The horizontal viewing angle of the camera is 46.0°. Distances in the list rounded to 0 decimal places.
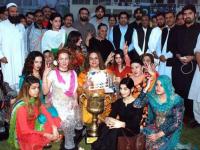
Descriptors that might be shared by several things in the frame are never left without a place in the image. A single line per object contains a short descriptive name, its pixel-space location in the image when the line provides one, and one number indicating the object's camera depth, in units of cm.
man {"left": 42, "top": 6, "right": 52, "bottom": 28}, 429
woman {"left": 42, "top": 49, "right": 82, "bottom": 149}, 280
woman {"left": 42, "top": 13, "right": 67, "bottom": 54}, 369
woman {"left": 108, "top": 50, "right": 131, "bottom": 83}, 345
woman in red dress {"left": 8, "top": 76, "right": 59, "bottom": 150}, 240
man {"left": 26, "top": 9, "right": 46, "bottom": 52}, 388
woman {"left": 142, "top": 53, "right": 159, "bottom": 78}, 335
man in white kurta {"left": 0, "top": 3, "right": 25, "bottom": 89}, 380
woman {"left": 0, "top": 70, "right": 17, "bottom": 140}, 282
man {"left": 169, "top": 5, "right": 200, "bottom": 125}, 339
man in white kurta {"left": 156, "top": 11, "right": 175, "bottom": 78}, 378
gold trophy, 280
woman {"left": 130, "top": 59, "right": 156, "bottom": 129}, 298
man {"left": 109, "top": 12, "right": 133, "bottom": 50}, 431
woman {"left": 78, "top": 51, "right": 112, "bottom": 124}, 312
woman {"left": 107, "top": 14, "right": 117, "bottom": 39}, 465
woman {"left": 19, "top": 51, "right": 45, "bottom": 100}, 296
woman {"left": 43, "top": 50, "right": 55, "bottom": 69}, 332
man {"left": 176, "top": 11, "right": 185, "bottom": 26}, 411
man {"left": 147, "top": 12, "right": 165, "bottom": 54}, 412
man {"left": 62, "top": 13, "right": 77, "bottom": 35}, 412
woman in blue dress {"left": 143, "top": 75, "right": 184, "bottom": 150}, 249
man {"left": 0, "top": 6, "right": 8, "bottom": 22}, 444
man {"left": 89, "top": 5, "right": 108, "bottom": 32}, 453
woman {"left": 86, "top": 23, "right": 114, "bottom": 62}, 405
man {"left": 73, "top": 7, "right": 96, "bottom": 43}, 431
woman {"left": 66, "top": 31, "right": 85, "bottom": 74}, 331
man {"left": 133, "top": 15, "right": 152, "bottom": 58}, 414
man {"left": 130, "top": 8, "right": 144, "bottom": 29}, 439
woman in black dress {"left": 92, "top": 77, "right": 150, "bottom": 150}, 248
